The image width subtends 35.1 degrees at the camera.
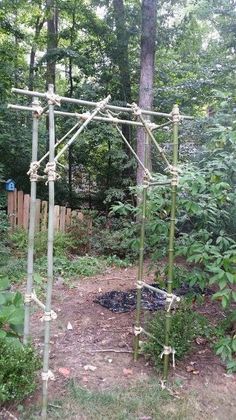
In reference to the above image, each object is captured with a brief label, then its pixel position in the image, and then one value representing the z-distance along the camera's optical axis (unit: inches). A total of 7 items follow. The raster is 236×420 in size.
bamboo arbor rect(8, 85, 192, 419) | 84.2
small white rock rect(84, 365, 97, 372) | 103.8
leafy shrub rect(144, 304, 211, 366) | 105.0
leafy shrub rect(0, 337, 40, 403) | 81.4
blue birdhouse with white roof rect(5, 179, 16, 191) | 254.2
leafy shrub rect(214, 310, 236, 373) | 100.6
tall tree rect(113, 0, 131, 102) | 290.8
